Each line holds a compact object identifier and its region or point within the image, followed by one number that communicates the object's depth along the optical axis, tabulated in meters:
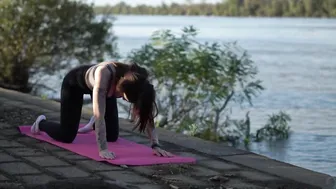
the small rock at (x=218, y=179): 5.51
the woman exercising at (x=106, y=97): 6.05
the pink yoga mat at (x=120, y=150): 6.12
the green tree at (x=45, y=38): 13.56
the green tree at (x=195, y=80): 10.83
